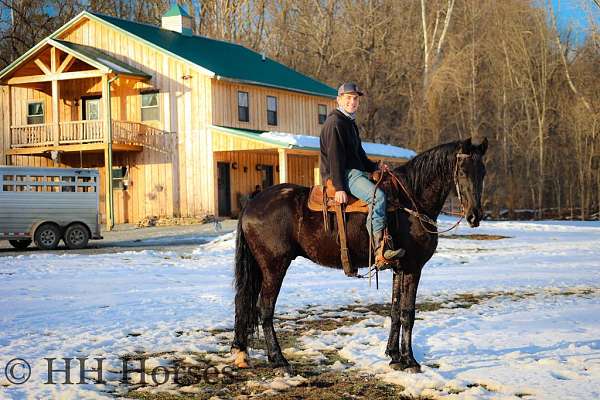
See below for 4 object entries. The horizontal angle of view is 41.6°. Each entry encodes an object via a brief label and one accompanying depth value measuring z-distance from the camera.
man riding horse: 7.70
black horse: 7.74
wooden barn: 33.69
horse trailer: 22.61
